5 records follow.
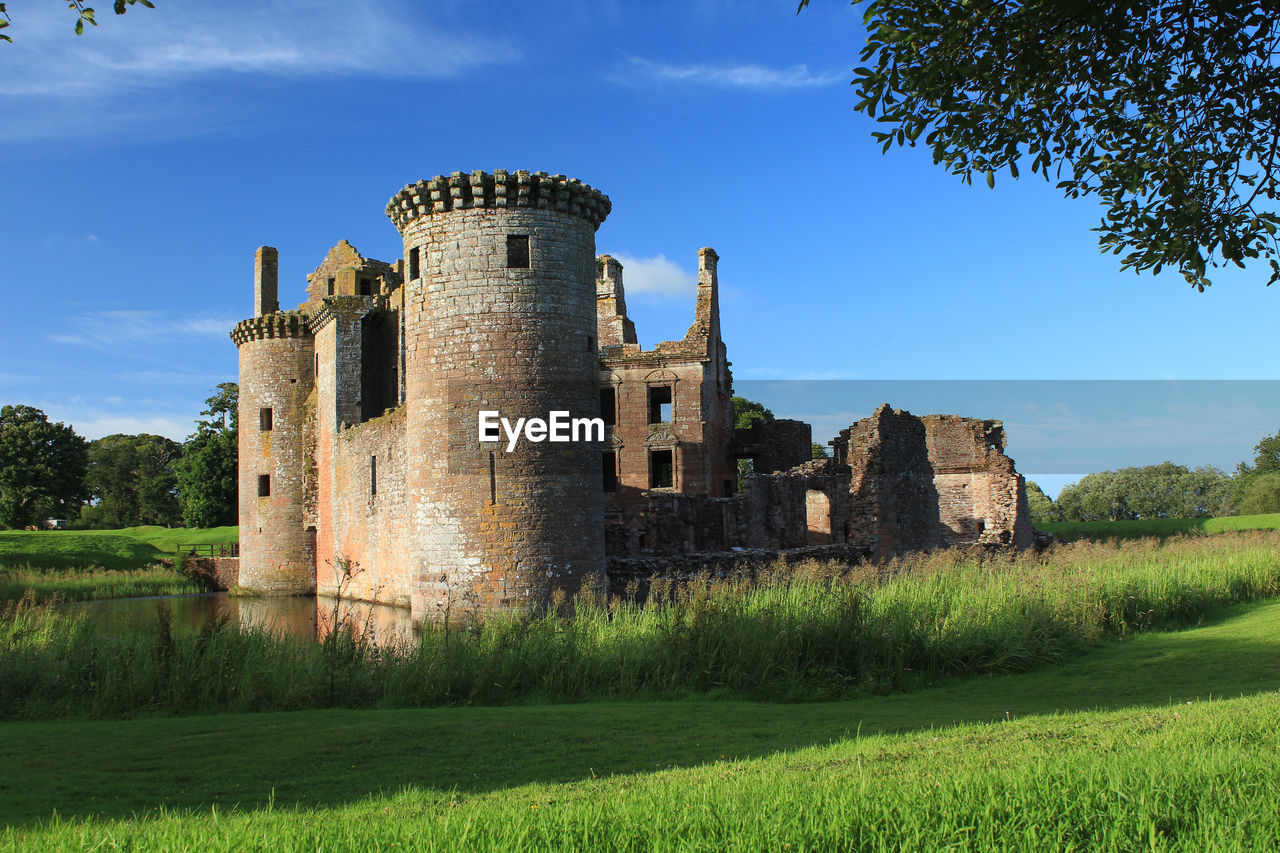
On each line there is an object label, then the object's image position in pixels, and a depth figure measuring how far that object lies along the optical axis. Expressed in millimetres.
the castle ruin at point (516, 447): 17859
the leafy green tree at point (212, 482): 54969
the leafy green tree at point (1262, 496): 64125
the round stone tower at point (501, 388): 17688
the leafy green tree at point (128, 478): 72812
